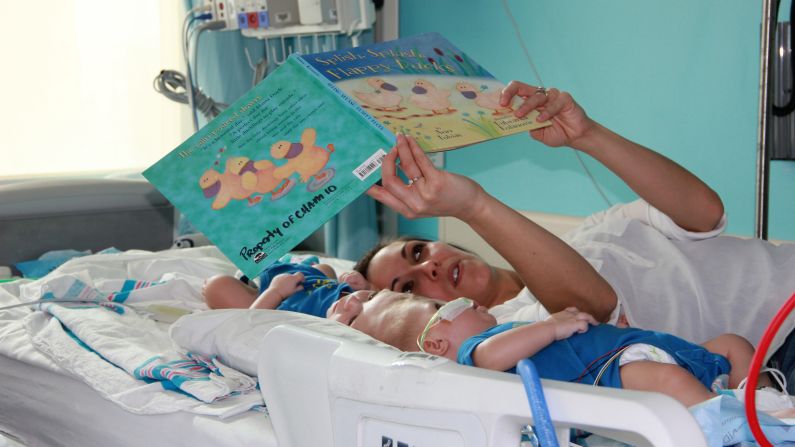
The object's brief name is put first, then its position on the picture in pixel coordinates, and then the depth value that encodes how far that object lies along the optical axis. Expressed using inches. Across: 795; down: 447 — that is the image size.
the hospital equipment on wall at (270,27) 124.9
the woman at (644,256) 55.0
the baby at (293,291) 76.3
